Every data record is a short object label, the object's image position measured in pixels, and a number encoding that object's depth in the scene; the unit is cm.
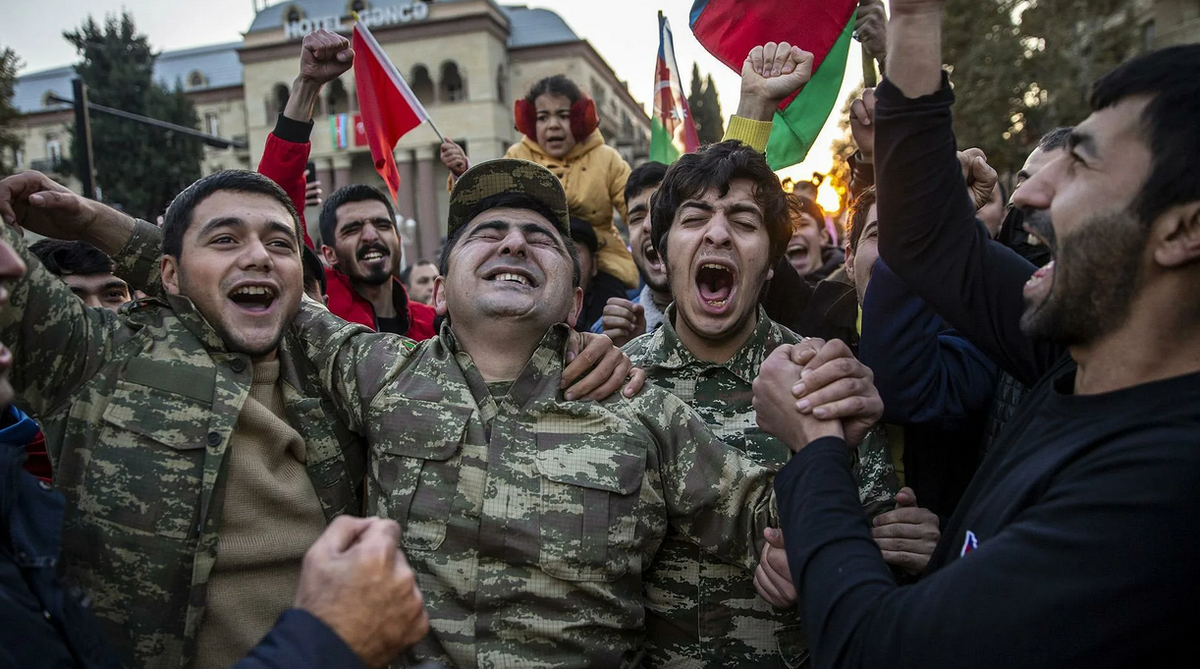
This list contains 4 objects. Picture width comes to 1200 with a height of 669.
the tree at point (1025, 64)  1991
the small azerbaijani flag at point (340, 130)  4141
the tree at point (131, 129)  3691
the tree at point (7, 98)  1967
